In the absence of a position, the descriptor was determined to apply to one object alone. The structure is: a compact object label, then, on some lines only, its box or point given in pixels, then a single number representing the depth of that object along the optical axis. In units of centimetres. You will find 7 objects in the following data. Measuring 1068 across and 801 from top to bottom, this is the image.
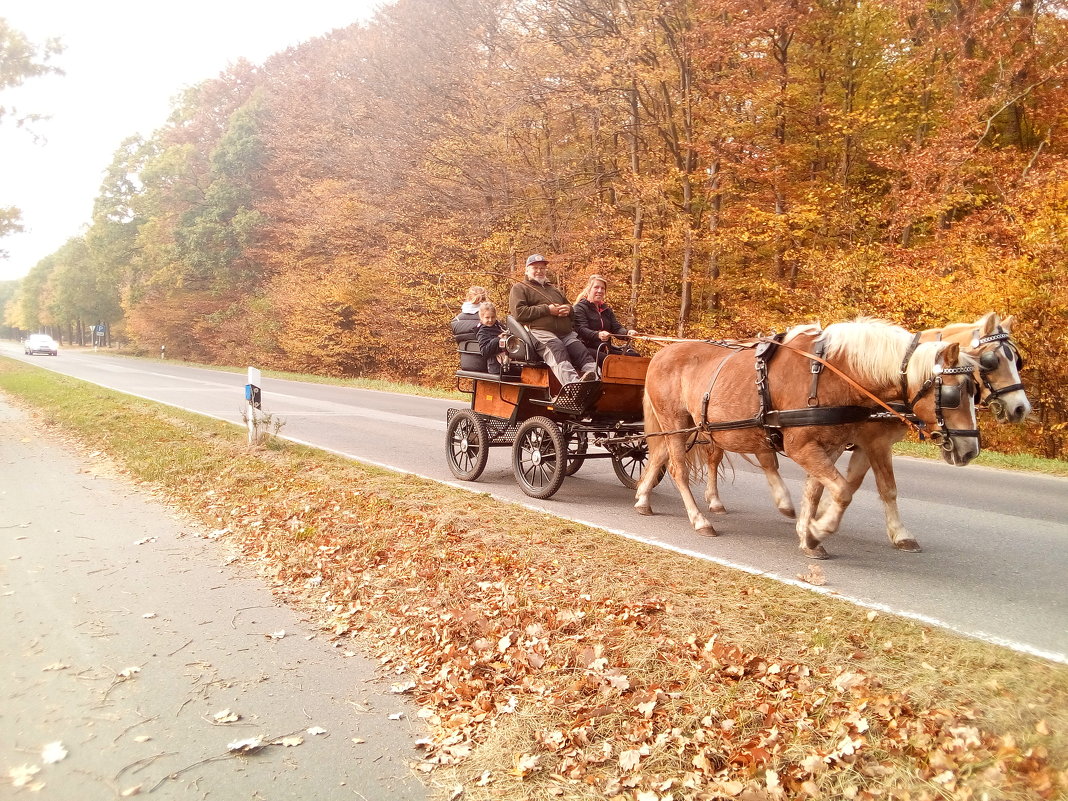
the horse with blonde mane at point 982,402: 487
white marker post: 1045
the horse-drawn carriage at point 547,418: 770
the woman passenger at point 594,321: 828
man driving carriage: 802
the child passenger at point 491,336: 868
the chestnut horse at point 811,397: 507
